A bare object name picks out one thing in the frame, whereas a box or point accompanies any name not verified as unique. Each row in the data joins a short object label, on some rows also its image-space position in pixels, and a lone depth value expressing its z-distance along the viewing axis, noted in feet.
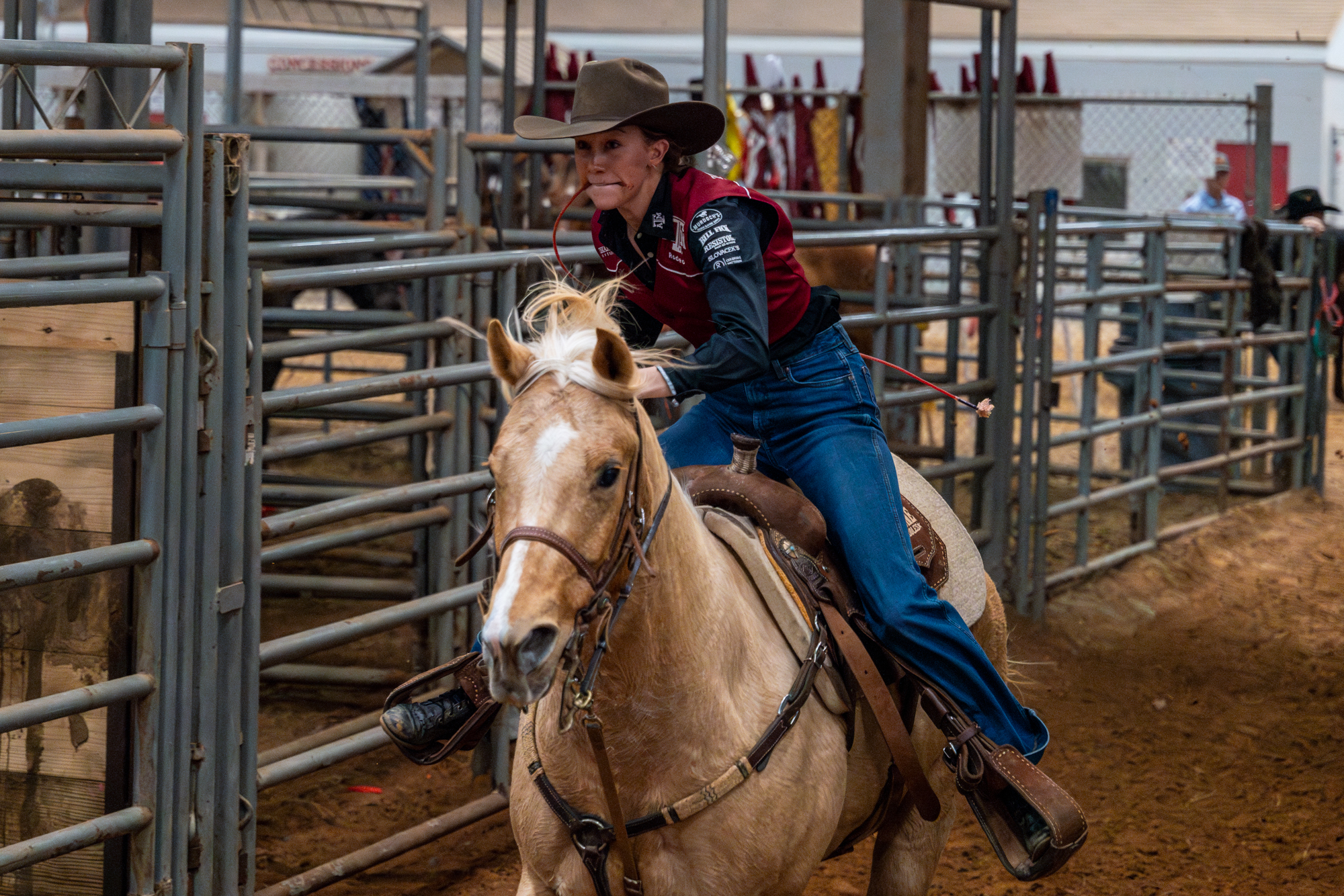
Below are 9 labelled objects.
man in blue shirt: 84.74
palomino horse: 13.57
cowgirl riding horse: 17.12
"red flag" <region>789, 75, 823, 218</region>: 78.64
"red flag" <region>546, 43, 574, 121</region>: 76.89
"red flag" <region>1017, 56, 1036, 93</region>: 77.00
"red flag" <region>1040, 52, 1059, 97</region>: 76.33
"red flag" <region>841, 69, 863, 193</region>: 74.95
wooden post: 60.03
